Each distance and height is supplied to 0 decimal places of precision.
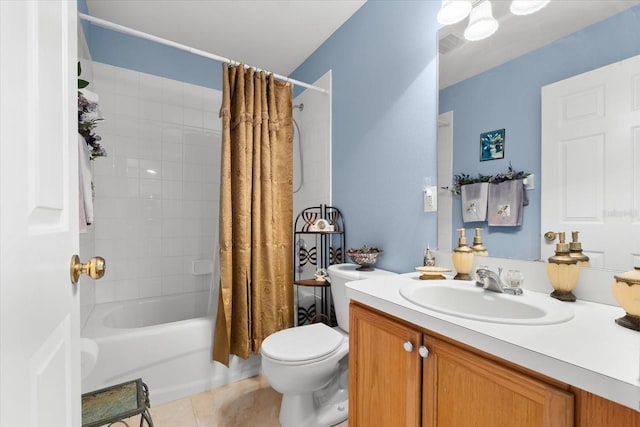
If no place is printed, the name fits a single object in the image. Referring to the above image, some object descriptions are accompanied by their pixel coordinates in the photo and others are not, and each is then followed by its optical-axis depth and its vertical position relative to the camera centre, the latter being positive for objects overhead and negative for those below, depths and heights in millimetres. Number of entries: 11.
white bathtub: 1594 -862
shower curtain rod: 1459 +946
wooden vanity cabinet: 606 -447
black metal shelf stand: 2037 -341
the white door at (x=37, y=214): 343 -5
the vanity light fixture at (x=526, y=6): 1073 +776
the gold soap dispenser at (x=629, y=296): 698 -211
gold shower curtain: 1822 -36
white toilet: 1353 -733
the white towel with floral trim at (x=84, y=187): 1066 +88
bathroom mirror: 930 +516
